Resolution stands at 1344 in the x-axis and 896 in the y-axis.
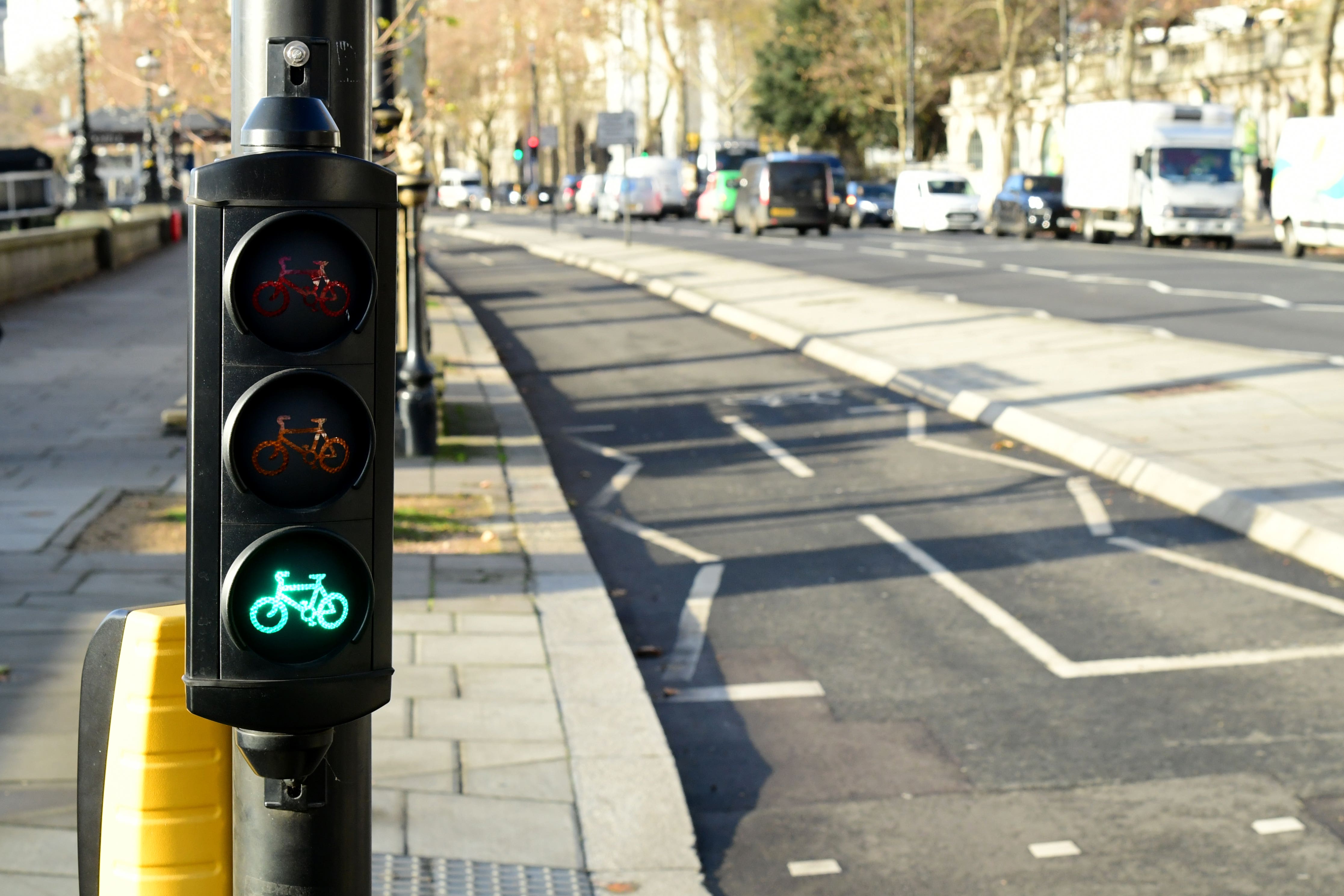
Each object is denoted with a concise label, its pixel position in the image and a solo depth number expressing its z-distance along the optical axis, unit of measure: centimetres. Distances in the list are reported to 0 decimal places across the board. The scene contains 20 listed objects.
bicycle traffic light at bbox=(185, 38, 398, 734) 214
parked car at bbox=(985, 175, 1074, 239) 4344
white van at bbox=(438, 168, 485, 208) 9881
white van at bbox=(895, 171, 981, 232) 4841
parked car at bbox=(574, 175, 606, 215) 7062
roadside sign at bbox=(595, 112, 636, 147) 4366
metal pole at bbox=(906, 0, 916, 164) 6425
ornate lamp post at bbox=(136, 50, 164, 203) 4100
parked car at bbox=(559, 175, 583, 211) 8188
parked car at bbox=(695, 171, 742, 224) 5725
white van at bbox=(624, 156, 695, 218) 6391
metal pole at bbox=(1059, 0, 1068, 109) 5353
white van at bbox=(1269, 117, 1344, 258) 2956
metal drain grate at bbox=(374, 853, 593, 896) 432
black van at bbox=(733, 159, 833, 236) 4600
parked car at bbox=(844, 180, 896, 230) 5500
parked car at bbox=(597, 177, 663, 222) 6181
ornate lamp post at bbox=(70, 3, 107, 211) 3359
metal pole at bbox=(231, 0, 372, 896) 237
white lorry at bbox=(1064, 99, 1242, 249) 3619
